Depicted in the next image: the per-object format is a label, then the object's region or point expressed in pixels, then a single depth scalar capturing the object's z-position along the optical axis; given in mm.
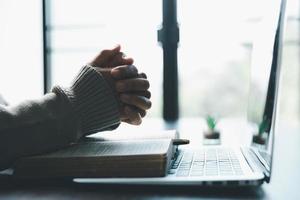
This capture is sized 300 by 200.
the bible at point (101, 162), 563
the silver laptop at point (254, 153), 558
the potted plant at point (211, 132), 1168
